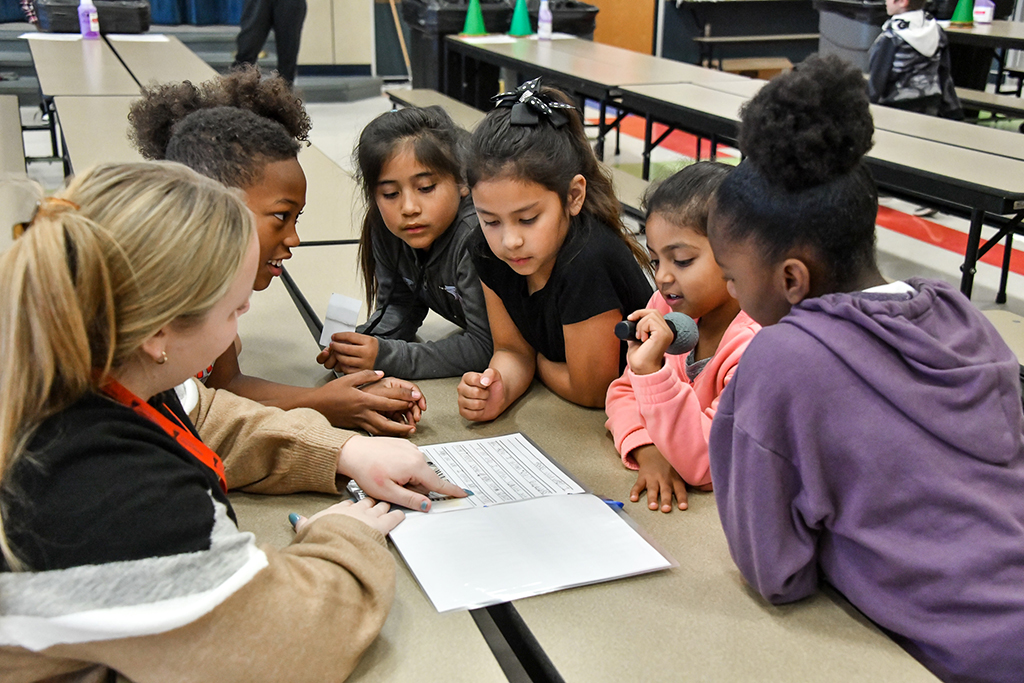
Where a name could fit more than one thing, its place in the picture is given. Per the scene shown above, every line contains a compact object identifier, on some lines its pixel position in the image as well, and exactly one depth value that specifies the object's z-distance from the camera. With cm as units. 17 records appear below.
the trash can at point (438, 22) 562
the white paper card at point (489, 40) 533
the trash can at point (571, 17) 583
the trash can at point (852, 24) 608
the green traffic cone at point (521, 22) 554
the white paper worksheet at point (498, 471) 118
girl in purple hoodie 88
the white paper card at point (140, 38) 510
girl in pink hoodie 118
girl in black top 145
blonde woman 72
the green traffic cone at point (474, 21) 551
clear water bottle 554
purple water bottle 500
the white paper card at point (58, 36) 493
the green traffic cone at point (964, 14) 567
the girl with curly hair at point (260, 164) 141
